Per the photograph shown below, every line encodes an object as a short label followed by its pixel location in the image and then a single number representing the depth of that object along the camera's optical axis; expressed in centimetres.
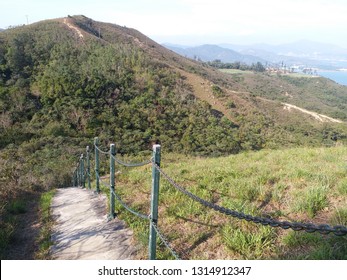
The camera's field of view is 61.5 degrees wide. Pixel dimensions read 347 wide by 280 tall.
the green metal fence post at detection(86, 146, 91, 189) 785
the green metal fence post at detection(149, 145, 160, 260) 296
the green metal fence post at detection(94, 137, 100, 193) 650
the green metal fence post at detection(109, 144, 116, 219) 480
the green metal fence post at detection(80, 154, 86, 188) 925
